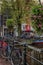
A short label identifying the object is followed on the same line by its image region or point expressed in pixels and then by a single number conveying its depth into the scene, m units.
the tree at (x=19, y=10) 12.85
